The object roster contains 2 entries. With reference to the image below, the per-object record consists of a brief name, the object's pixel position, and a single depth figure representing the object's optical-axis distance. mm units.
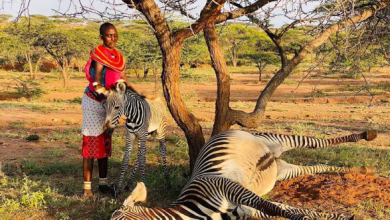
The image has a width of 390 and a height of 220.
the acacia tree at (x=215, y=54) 4199
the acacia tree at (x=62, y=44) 24594
